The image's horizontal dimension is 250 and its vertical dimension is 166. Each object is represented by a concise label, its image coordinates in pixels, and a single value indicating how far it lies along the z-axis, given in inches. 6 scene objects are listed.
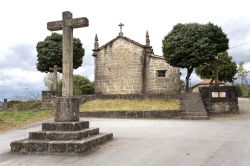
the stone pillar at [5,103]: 1091.3
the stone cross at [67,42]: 440.1
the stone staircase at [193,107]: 786.8
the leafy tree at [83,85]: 1832.8
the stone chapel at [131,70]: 1168.2
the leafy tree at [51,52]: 1081.4
